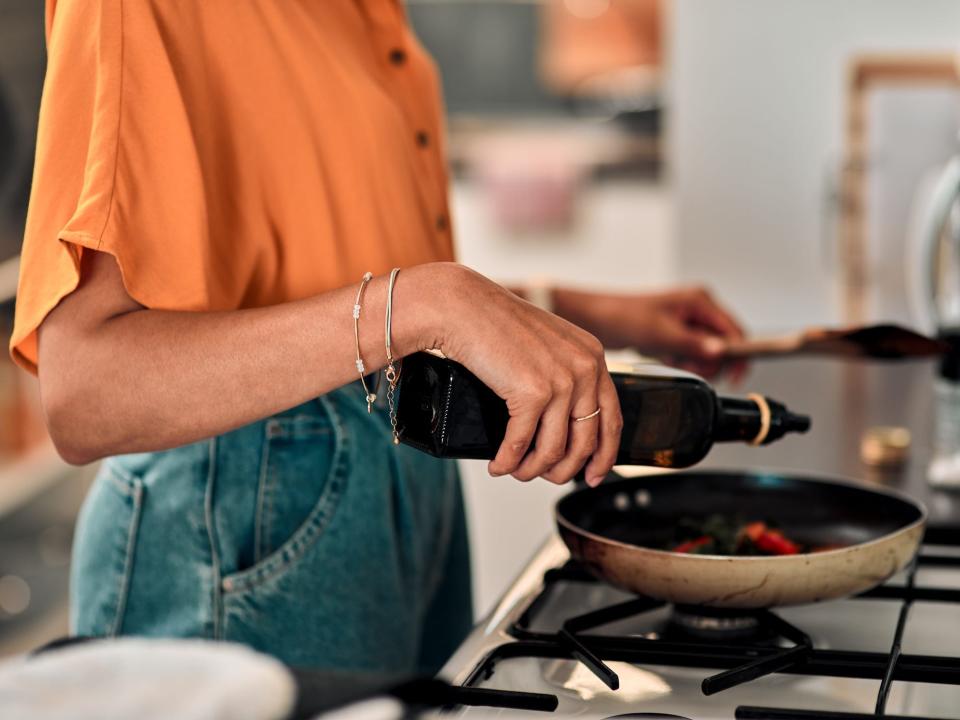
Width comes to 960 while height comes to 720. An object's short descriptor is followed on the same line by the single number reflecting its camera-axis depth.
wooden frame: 2.93
